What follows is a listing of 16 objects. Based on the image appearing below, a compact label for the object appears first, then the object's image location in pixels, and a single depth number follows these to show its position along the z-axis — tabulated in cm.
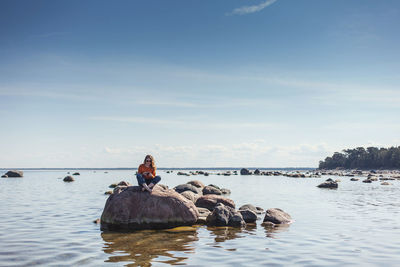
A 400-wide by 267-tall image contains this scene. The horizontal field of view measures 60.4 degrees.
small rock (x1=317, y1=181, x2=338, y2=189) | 4369
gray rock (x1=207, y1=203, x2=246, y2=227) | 1628
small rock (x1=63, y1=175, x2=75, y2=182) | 6497
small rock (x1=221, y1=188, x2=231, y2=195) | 3646
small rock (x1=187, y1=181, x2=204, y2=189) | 3966
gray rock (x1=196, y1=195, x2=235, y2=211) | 2071
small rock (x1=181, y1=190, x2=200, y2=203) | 2267
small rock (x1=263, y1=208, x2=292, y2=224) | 1666
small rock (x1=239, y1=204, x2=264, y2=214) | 2011
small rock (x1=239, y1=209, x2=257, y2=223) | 1719
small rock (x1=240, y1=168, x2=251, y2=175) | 10874
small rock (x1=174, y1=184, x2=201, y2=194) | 3189
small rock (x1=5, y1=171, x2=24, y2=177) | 8041
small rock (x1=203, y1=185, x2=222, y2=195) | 3169
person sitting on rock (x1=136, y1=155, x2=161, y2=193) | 1570
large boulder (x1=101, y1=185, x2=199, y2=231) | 1493
